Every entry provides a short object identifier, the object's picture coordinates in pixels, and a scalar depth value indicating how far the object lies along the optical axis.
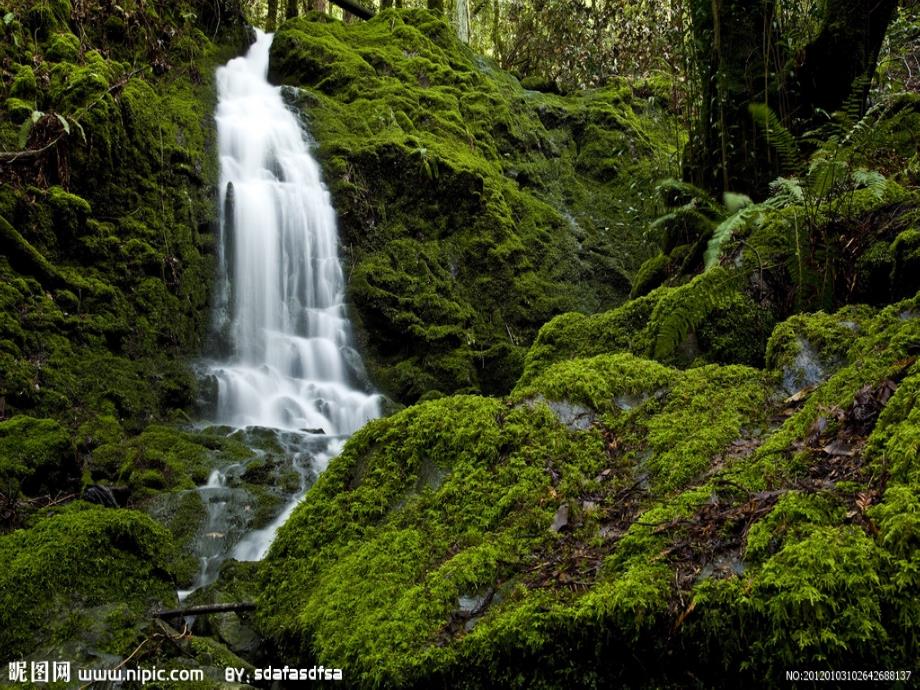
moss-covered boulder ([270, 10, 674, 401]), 9.71
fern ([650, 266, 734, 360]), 3.11
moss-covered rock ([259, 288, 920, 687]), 1.43
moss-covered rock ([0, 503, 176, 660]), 2.60
